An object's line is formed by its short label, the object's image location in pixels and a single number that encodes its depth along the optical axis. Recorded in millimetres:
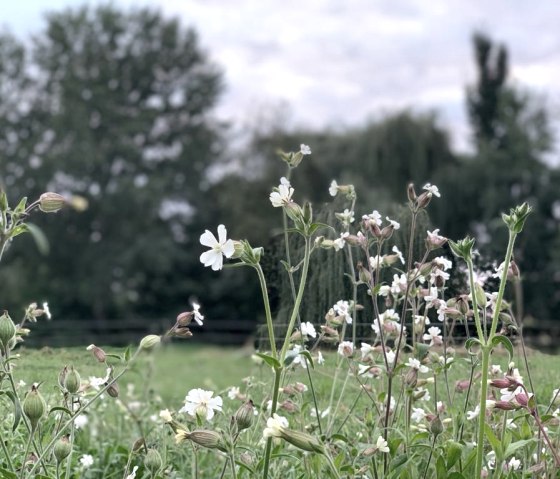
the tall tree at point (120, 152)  18551
